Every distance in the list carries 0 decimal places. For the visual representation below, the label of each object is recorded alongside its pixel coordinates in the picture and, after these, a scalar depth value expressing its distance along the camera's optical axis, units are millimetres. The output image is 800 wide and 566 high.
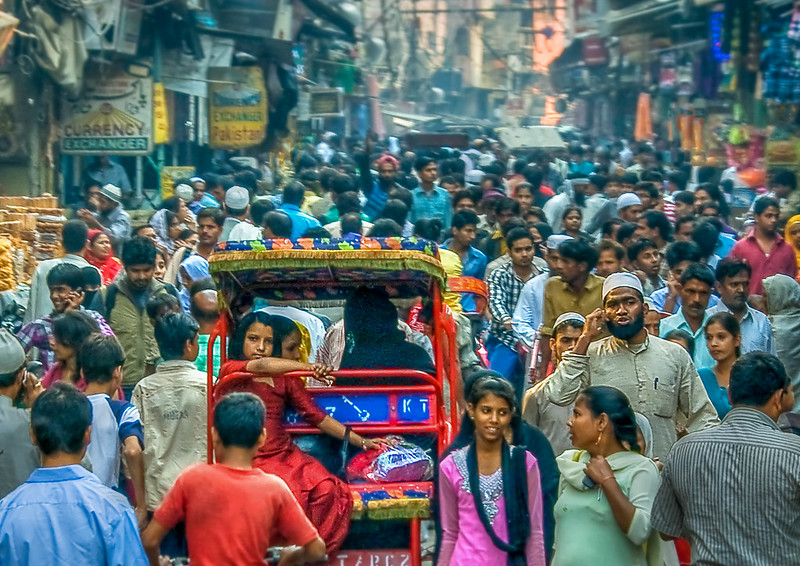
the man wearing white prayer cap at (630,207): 20915
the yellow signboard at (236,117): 32970
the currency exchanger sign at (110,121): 26204
